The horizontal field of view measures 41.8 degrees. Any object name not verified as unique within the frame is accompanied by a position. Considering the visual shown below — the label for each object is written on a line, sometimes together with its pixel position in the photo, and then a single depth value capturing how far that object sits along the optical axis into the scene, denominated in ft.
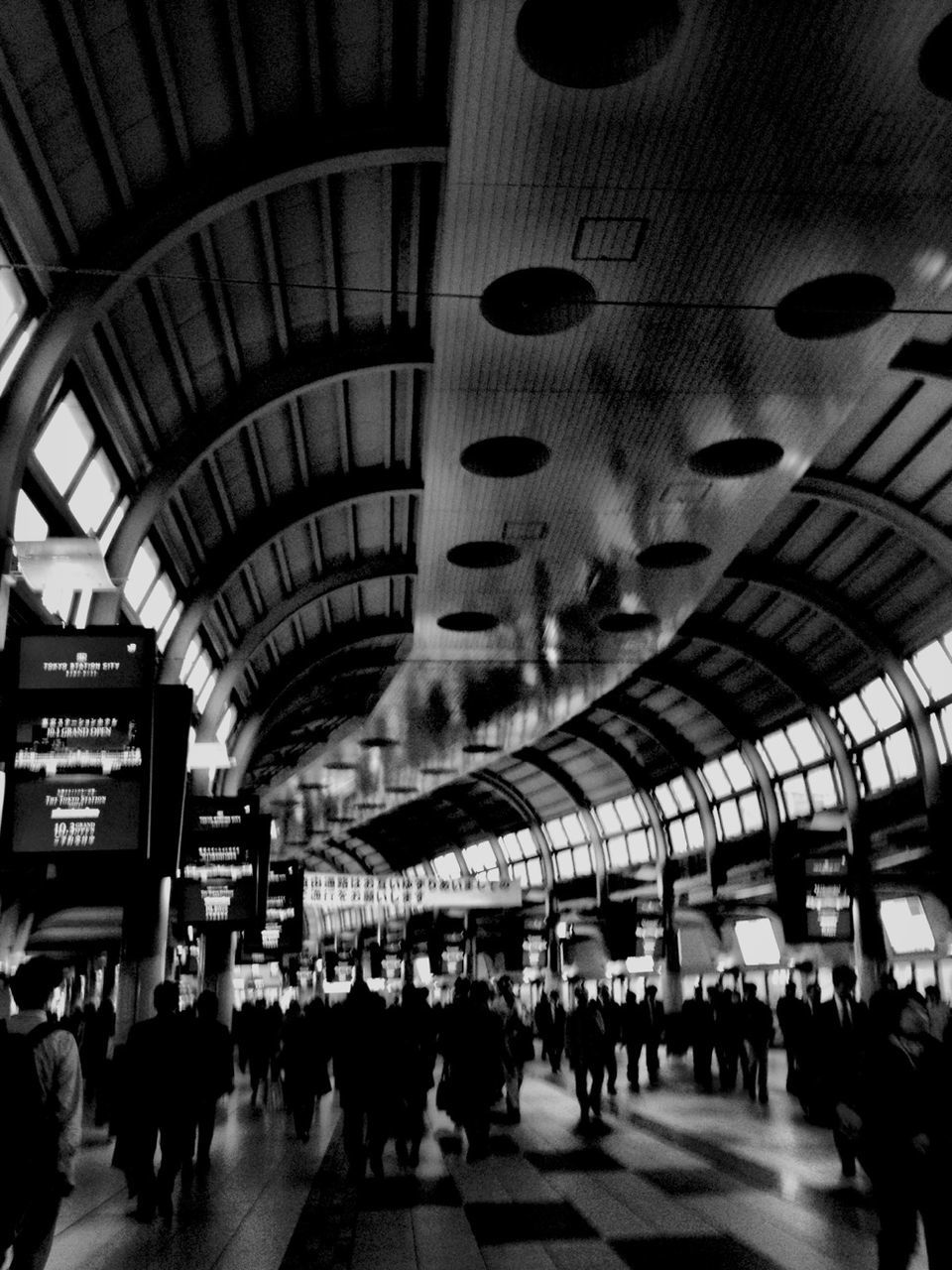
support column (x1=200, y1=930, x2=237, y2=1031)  110.11
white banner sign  142.41
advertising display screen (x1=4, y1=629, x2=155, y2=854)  38.24
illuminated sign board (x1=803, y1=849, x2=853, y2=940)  75.72
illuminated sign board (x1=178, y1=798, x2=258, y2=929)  73.36
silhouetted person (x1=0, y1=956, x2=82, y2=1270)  19.63
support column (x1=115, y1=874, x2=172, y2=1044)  67.00
